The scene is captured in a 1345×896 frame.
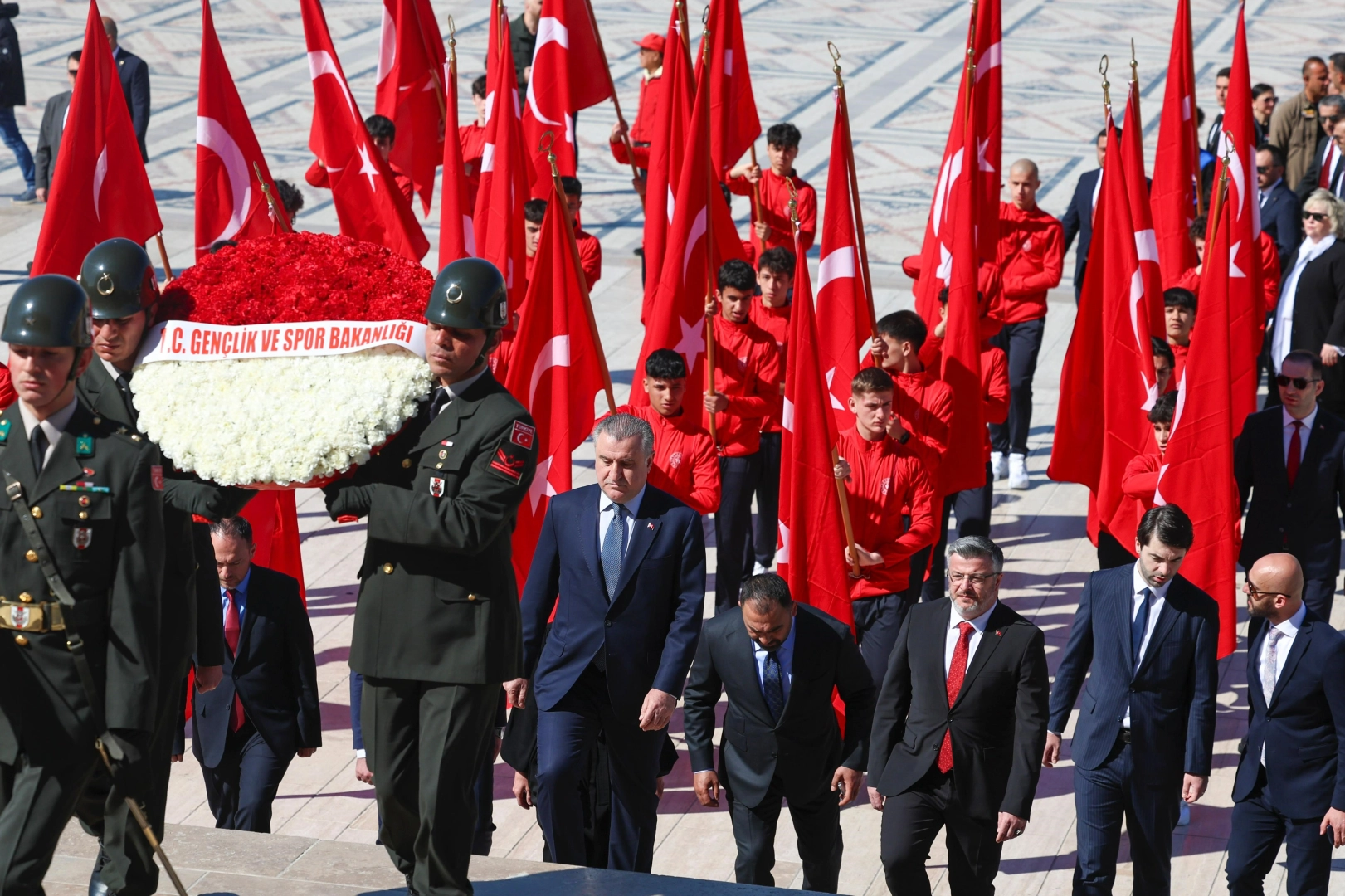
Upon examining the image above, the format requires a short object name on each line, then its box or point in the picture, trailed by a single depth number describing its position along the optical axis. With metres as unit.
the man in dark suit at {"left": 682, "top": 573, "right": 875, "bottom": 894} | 14.13
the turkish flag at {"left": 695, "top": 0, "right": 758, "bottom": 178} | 24.42
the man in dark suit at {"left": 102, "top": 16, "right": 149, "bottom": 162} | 34.19
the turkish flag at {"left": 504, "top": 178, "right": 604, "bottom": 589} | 18.72
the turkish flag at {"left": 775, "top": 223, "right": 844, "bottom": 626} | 17.34
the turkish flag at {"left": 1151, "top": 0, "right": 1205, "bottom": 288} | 23.11
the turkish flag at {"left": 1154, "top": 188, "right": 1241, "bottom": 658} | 17.27
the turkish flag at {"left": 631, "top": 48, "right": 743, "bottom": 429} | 19.66
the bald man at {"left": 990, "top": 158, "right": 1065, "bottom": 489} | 25.08
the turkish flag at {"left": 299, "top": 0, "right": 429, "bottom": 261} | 23.45
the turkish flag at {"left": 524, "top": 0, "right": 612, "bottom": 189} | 23.95
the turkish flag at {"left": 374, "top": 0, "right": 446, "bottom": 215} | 26.33
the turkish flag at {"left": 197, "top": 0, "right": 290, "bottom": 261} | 21.48
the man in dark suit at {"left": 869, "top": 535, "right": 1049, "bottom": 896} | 13.99
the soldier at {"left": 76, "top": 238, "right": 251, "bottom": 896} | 10.66
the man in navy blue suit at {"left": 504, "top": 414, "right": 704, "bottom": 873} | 14.07
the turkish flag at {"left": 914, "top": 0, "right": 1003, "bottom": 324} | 21.30
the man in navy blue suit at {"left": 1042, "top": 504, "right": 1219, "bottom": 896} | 14.43
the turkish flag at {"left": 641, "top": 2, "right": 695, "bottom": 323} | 22.30
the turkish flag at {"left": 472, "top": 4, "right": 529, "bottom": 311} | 21.41
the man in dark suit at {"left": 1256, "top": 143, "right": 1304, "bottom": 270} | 27.34
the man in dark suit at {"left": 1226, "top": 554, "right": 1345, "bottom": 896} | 14.24
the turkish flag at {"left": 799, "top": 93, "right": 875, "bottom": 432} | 19.59
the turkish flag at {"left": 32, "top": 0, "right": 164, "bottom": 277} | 19.70
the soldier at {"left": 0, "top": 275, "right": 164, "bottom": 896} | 10.06
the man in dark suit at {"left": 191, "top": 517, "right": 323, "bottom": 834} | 15.02
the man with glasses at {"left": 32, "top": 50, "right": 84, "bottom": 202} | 32.78
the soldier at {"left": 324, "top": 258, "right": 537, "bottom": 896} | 10.61
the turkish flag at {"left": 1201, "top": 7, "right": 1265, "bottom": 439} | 18.75
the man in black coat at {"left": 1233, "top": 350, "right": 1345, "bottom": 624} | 18.47
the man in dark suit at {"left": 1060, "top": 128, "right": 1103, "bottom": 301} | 27.05
